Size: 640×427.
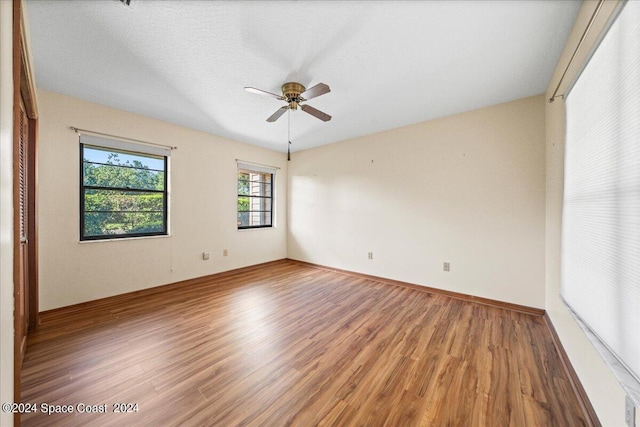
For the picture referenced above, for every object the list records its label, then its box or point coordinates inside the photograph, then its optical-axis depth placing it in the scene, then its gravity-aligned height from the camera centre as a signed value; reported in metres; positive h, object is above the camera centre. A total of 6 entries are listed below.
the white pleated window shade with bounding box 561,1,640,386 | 0.93 +0.11
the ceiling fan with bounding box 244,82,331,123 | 2.08 +1.13
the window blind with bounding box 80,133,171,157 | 2.85 +0.87
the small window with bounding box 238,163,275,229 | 4.64 +0.31
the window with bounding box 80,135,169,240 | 2.90 +0.28
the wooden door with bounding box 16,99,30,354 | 2.04 -0.06
